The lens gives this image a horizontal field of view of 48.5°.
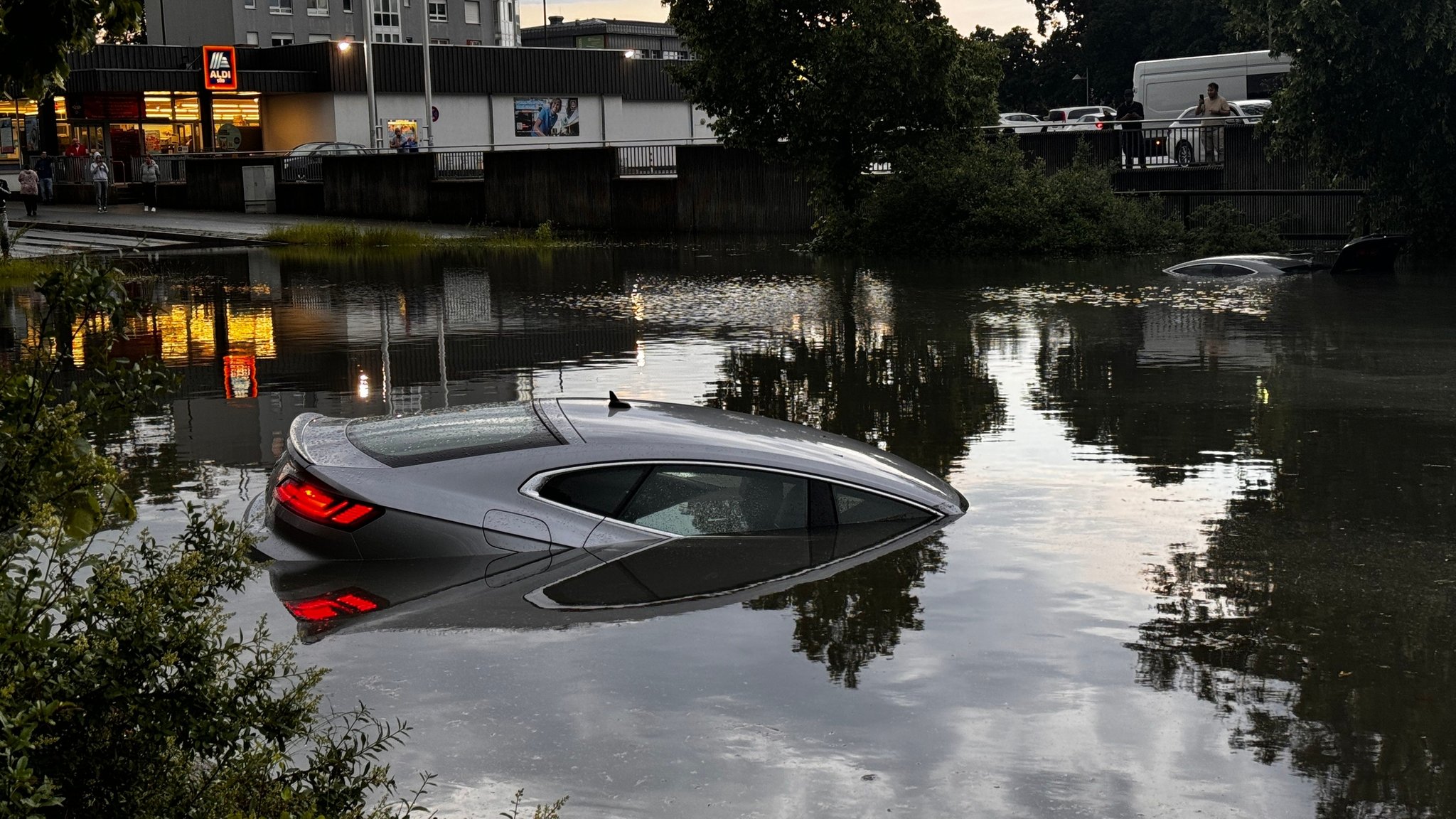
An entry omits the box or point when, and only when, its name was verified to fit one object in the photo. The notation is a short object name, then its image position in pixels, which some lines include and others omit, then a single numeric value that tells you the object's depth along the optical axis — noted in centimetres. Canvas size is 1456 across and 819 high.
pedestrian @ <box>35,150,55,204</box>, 5453
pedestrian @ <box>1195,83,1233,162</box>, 3159
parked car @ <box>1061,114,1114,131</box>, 3316
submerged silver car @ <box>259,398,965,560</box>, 786
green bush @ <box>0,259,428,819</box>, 382
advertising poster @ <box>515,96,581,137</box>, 6756
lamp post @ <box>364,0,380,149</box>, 5538
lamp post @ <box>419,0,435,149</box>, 5437
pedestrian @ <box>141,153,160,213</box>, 5181
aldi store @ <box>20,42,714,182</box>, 6256
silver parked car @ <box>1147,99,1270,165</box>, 3181
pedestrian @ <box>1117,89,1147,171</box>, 3241
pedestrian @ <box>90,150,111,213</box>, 4959
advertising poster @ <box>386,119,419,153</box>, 6325
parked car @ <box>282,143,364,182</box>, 4791
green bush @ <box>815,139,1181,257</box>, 2864
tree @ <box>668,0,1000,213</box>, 2892
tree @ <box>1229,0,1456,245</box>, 2559
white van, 4472
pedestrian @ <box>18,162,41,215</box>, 4719
